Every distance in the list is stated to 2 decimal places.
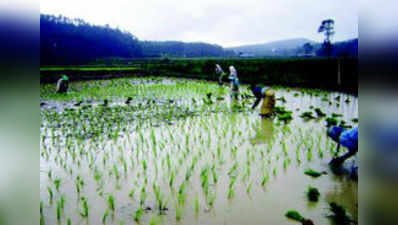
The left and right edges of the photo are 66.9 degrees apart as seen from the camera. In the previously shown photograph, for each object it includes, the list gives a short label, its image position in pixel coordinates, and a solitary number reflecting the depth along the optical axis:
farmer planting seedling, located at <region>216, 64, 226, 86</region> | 9.25
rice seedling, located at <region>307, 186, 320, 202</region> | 2.80
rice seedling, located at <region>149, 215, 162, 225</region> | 2.40
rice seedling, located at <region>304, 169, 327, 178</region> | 3.28
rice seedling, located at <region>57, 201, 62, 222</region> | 2.49
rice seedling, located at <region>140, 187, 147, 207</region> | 2.71
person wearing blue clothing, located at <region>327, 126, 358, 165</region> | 2.94
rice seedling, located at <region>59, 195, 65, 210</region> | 2.66
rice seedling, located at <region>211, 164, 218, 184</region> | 3.18
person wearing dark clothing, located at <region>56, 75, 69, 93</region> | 8.37
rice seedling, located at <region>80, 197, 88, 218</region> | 2.52
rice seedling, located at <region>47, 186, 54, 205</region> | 2.82
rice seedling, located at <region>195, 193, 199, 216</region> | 2.58
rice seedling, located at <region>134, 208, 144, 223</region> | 2.48
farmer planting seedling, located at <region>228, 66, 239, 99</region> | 7.61
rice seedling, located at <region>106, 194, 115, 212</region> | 2.66
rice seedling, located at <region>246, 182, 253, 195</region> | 2.95
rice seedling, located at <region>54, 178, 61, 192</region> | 3.03
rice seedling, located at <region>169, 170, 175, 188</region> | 3.06
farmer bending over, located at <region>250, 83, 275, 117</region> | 6.03
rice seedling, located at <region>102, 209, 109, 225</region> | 2.44
